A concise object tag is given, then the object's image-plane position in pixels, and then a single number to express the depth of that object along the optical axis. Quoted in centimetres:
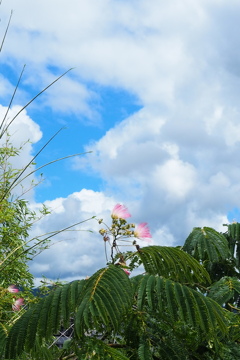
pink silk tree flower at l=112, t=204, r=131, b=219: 262
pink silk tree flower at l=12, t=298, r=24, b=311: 396
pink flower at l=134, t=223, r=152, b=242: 267
